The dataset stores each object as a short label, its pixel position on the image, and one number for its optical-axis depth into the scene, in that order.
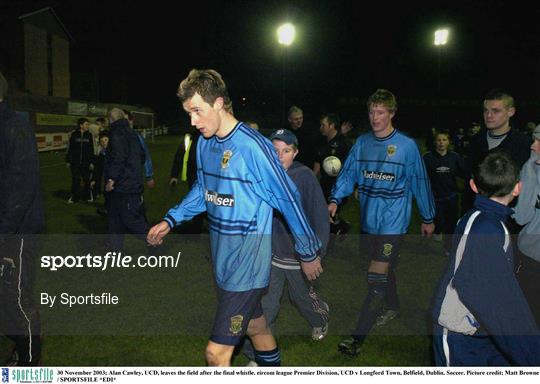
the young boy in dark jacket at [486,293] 2.46
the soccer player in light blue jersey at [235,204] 3.20
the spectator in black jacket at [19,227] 3.65
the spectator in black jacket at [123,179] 7.56
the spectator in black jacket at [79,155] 13.16
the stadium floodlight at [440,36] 21.52
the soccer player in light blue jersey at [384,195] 4.71
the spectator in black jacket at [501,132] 4.82
